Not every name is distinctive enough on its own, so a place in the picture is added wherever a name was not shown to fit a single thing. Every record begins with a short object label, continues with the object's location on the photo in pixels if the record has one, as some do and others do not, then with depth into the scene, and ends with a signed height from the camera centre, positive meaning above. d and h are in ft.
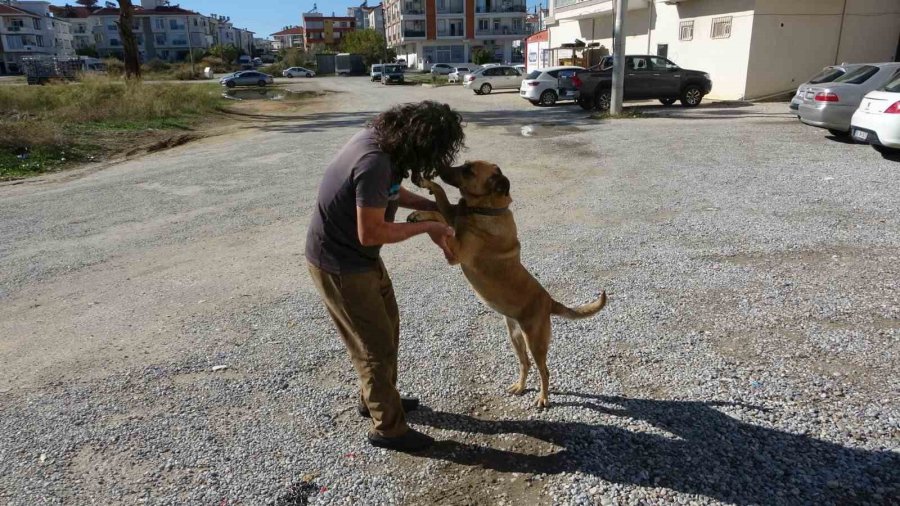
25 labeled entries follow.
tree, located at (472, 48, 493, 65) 190.70 +8.30
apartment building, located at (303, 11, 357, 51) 393.95 +39.09
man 7.97 -2.04
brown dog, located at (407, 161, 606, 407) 9.72 -2.67
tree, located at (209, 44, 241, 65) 250.98 +15.16
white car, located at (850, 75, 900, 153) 29.32 -2.20
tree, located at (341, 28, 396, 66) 239.50 +16.18
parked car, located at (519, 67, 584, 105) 70.44 -0.45
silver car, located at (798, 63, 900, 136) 36.94 -1.28
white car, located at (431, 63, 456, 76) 175.52 +4.42
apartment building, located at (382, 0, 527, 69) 232.12 +23.17
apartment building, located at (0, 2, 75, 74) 238.48 +24.06
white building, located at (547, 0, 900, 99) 63.10 +4.11
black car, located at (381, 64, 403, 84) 150.00 +2.98
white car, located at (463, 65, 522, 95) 99.50 +0.69
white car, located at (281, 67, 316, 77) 204.64 +5.18
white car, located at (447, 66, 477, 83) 142.82 +2.16
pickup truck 61.89 -0.38
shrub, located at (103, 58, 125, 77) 135.60 +6.39
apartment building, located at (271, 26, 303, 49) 444.96 +38.92
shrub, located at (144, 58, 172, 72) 207.51 +8.62
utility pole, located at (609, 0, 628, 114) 54.49 +1.80
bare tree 83.76 +7.20
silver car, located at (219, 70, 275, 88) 145.87 +2.50
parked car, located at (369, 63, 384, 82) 170.09 +3.85
